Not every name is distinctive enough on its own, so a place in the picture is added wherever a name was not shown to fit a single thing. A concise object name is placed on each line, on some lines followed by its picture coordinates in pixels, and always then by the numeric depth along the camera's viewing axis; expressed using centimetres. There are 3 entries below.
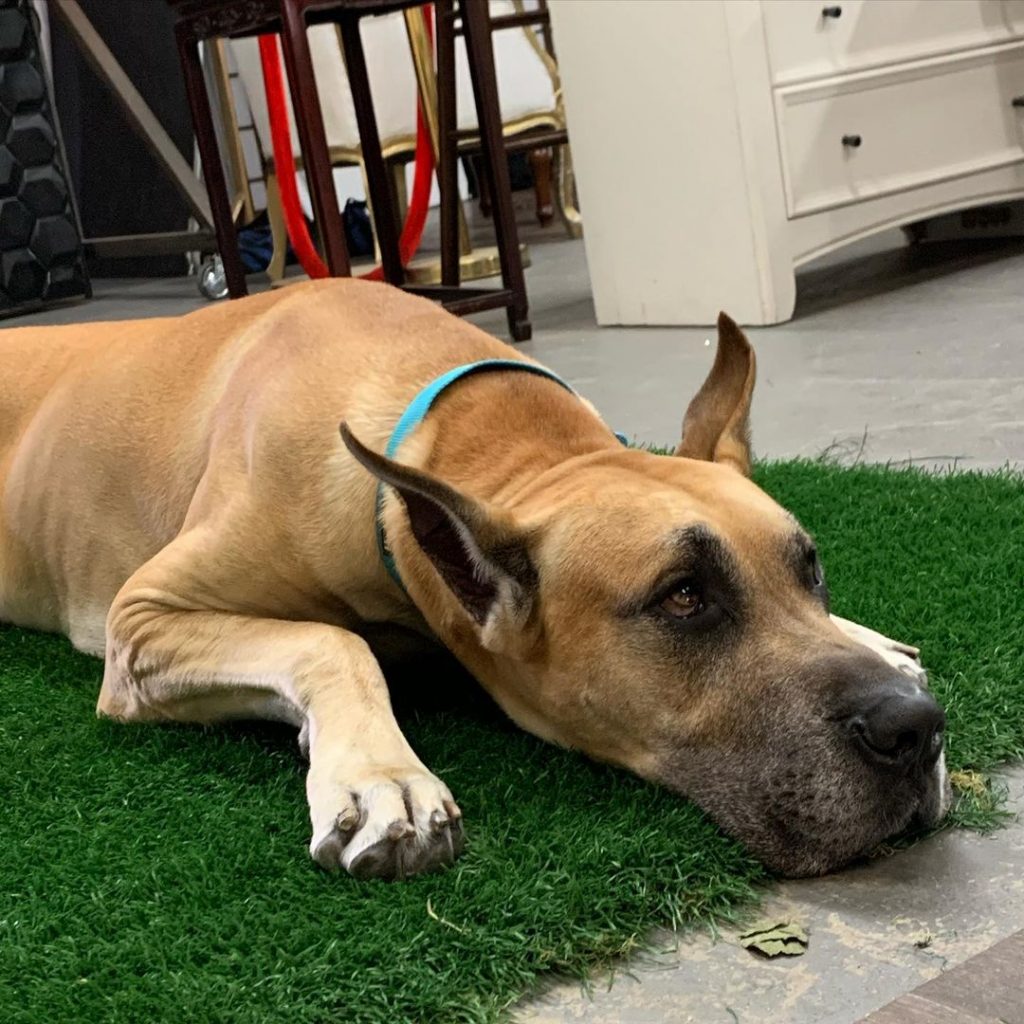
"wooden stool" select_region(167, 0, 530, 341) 451
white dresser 453
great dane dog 153
